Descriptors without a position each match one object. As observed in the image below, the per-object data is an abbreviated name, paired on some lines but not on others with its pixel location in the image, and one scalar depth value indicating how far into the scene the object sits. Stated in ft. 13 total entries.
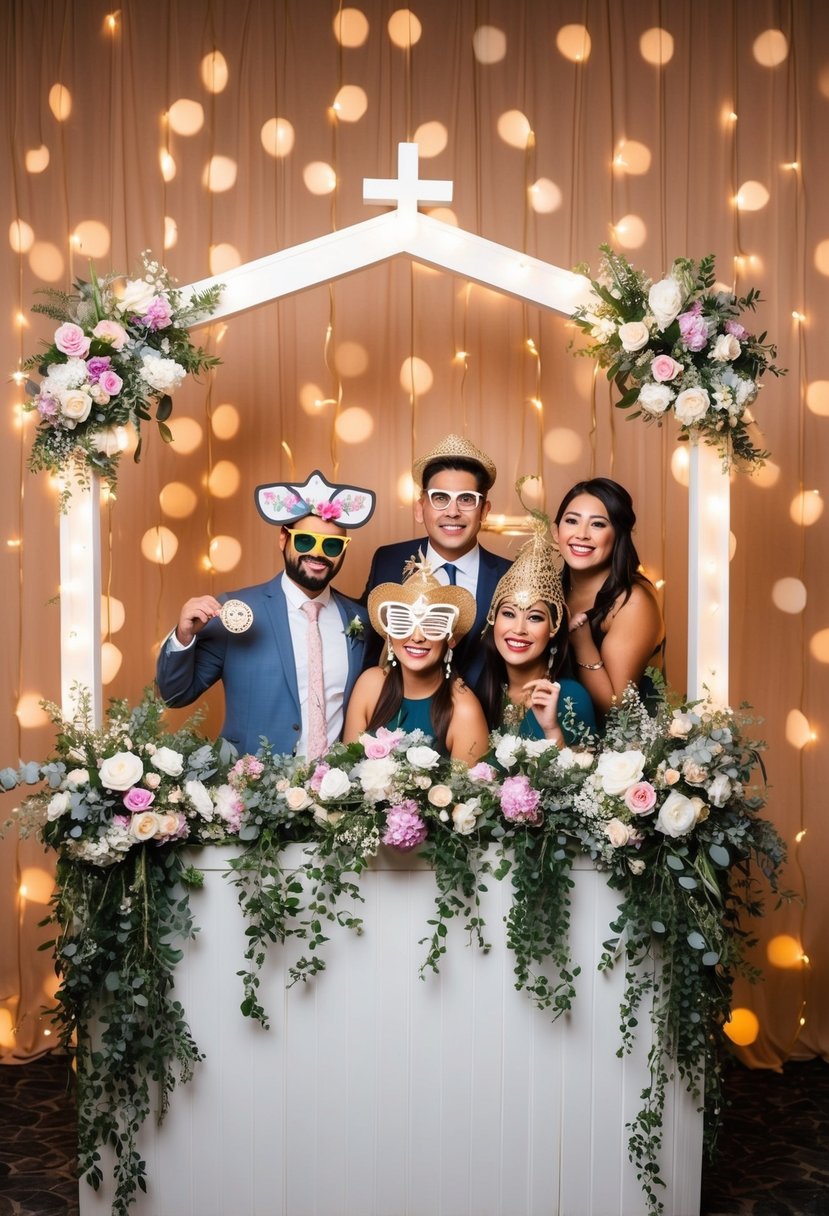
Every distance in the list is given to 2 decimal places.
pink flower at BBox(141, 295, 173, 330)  9.80
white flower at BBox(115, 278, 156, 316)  9.82
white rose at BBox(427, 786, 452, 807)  9.06
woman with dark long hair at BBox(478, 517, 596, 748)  10.47
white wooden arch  9.72
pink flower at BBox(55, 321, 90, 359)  9.59
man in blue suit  10.79
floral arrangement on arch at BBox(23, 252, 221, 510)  9.54
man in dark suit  11.32
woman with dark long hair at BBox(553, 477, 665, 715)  11.16
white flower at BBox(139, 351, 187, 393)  9.65
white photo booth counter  9.36
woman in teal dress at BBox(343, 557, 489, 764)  10.37
